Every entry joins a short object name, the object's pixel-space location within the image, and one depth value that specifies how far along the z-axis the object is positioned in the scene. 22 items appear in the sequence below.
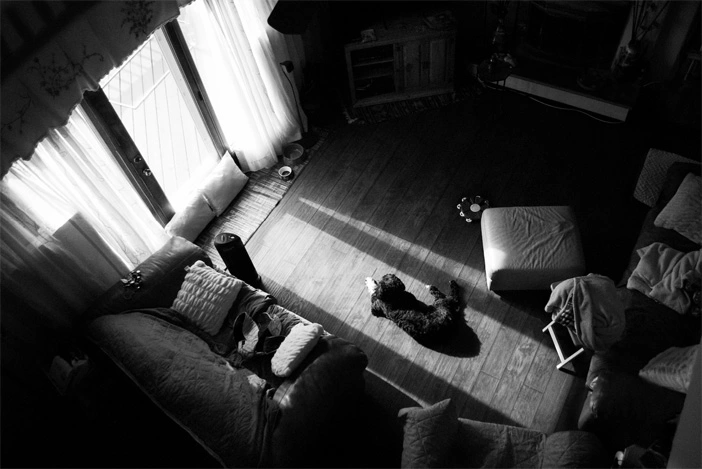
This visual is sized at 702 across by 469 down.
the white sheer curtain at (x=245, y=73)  3.49
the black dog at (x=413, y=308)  3.23
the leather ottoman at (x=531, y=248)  3.23
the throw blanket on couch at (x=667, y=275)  2.83
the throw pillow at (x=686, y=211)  3.07
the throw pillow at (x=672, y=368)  2.44
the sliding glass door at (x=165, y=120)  3.89
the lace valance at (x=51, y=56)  2.16
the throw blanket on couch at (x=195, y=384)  2.45
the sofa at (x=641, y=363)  2.44
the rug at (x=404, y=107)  4.61
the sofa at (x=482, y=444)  2.35
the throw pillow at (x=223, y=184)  3.98
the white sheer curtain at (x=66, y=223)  2.59
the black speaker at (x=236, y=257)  3.31
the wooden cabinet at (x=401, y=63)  4.25
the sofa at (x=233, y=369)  2.47
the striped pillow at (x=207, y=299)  3.08
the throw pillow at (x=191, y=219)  3.78
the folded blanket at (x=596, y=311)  2.61
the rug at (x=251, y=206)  3.96
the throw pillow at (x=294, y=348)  2.69
